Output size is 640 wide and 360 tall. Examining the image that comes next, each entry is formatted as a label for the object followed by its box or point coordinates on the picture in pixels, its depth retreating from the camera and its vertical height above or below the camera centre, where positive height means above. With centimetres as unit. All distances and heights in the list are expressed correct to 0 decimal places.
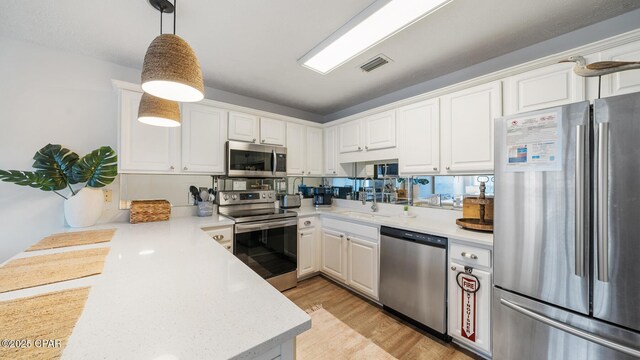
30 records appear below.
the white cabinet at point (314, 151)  336 +44
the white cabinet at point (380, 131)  256 +59
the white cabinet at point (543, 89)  153 +67
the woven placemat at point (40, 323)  53 -41
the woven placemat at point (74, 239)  138 -40
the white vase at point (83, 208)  188 -23
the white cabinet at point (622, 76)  134 +64
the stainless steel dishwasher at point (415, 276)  181 -85
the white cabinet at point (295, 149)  316 +44
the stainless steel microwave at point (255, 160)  262 +25
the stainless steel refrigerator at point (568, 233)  105 -28
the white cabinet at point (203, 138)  237 +47
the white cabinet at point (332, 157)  329 +35
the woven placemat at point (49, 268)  90 -40
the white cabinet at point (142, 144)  204 +35
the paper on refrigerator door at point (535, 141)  125 +23
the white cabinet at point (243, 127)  266 +65
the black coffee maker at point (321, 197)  352 -26
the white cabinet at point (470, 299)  158 -88
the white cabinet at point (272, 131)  290 +65
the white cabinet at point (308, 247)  279 -85
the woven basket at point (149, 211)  212 -30
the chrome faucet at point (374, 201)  296 -29
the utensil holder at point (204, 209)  250 -32
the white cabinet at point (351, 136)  294 +60
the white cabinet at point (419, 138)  221 +44
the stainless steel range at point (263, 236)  235 -62
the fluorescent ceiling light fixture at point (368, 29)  138 +109
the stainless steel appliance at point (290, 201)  308 -29
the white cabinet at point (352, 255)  233 -85
